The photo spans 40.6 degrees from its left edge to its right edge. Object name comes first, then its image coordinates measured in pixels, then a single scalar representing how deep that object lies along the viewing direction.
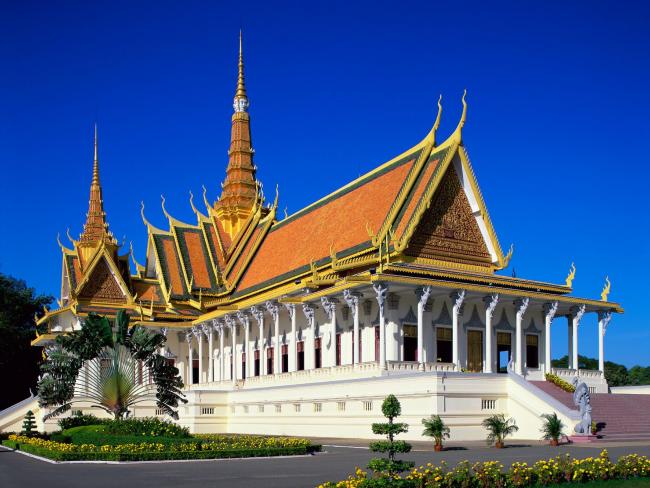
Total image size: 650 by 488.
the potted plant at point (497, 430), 21.94
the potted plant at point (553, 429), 21.88
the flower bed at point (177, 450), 18.95
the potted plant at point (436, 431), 21.55
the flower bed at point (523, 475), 11.55
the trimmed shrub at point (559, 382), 29.09
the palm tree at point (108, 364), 28.02
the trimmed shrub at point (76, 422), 28.60
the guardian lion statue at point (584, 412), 23.27
